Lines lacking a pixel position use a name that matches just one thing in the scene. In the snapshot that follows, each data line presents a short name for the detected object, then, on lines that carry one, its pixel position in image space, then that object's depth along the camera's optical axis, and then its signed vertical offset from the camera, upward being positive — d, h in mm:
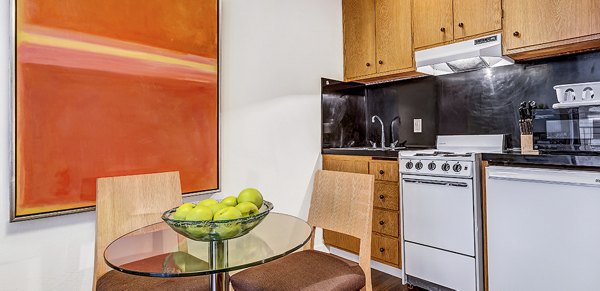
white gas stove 2086 -457
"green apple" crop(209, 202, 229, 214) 1131 -196
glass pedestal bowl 1030 -242
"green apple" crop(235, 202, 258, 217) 1134 -200
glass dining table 1048 -359
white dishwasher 1693 -446
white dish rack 2006 +334
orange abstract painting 1530 +297
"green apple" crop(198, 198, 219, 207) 1178 -186
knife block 2251 +38
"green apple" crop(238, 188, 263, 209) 1270 -179
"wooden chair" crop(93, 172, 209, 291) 1362 -295
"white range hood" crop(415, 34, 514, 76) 2283 +667
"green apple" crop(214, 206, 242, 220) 1057 -202
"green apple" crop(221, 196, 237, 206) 1237 -190
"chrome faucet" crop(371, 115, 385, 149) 3238 +157
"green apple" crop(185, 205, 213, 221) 1064 -204
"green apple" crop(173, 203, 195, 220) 1088 -200
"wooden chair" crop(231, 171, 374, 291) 1404 -530
